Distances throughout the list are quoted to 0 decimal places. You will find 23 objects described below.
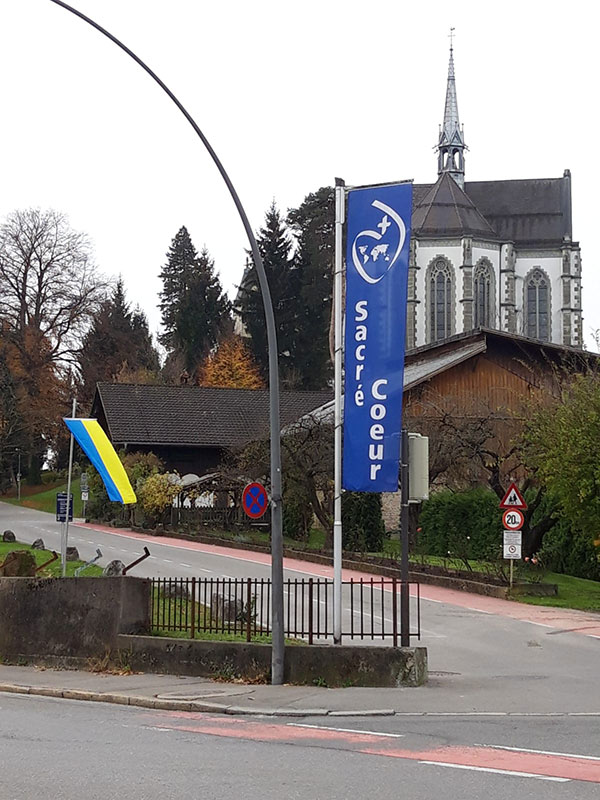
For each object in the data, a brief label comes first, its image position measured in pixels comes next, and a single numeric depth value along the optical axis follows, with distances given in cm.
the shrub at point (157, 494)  5097
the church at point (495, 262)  10244
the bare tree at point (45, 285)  7525
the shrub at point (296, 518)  4516
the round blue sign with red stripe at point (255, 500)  1847
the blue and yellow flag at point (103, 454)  2409
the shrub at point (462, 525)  3897
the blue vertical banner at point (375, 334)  1555
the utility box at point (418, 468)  1584
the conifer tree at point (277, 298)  8906
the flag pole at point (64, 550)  2481
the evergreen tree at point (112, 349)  8166
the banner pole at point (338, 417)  1591
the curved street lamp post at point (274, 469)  1477
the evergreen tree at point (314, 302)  8838
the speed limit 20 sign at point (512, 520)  2719
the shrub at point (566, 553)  3494
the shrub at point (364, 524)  4172
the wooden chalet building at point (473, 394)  3856
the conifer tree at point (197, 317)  9531
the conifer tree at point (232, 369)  8538
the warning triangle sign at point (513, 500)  2761
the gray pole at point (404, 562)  1508
